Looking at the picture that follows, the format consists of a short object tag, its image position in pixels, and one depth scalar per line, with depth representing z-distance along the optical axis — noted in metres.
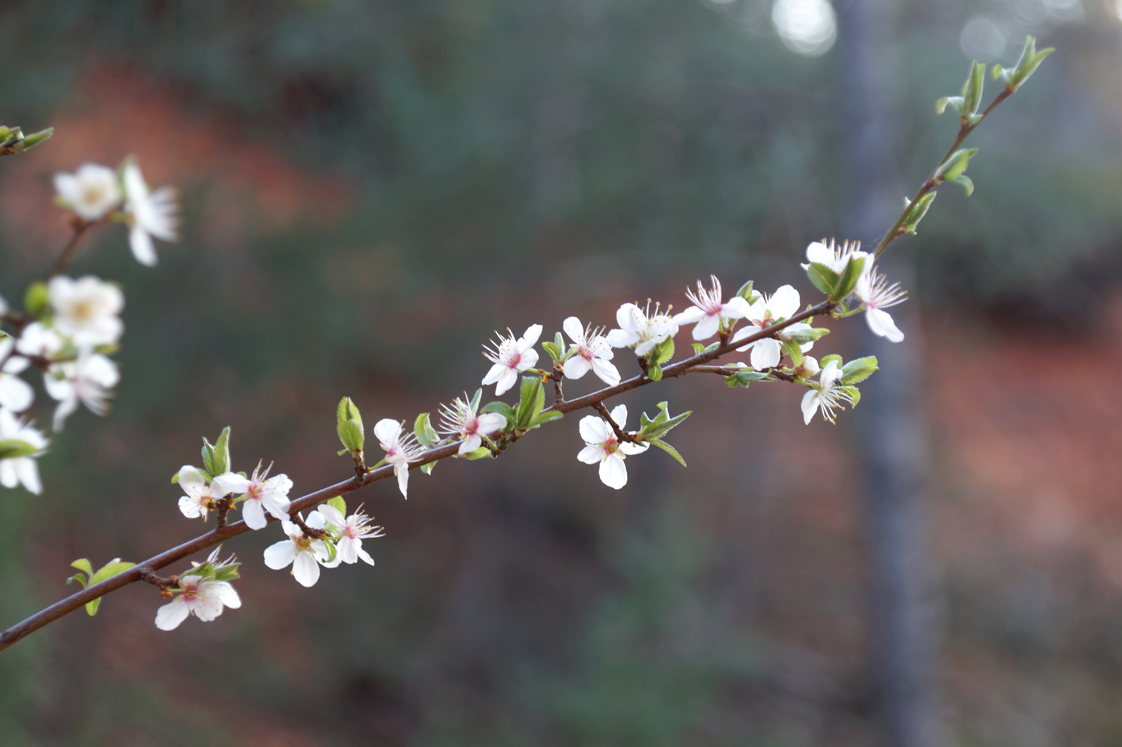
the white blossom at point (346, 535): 0.51
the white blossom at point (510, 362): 0.52
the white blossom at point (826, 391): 0.52
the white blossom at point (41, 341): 0.44
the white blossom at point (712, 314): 0.51
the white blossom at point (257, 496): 0.50
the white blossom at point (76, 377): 0.44
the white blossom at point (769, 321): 0.52
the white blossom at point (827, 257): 0.52
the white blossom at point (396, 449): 0.51
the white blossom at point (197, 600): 0.51
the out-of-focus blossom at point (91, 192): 0.44
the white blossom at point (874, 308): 0.51
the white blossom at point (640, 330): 0.51
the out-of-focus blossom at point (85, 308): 0.43
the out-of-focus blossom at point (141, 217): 0.43
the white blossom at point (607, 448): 0.53
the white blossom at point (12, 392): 0.45
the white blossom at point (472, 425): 0.51
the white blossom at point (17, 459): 0.47
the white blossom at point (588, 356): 0.52
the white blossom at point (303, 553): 0.51
